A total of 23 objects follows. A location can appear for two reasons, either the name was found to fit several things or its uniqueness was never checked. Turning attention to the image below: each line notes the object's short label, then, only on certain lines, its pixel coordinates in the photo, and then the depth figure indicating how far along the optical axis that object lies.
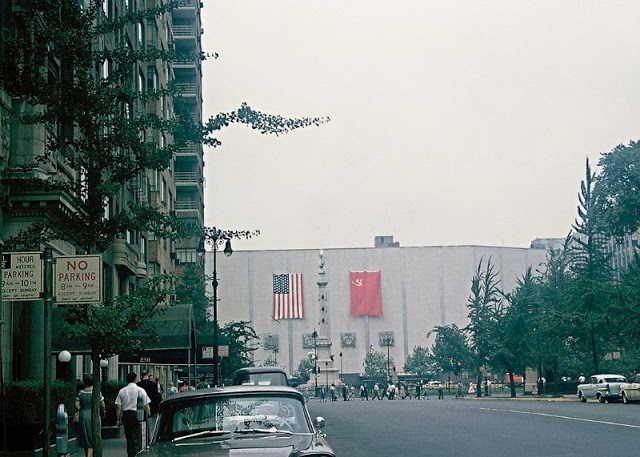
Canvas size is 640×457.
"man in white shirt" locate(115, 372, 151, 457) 21.28
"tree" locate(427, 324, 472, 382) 98.06
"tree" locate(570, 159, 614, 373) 61.38
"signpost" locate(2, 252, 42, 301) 11.88
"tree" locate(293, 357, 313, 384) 134.50
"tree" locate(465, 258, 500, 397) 80.31
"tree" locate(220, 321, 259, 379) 69.56
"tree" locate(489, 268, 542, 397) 76.38
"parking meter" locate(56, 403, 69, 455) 11.44
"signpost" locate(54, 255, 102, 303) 13.34
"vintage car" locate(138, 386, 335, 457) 9.18
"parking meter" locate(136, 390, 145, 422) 20.17
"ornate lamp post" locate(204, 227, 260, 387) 20.11
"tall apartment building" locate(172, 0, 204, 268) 77.28
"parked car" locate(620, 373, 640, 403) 46.59
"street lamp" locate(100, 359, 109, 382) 26.84
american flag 131.75
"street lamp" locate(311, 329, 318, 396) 104.53
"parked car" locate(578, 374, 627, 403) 48.97
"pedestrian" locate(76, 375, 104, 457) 20.16
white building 142.12
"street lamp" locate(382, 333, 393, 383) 141.19
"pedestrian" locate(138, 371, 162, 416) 28.05
